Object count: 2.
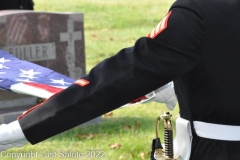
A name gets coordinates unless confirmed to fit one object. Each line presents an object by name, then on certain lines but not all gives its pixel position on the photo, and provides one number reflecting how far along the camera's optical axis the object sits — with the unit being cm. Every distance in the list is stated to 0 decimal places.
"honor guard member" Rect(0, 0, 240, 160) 427
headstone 1295
